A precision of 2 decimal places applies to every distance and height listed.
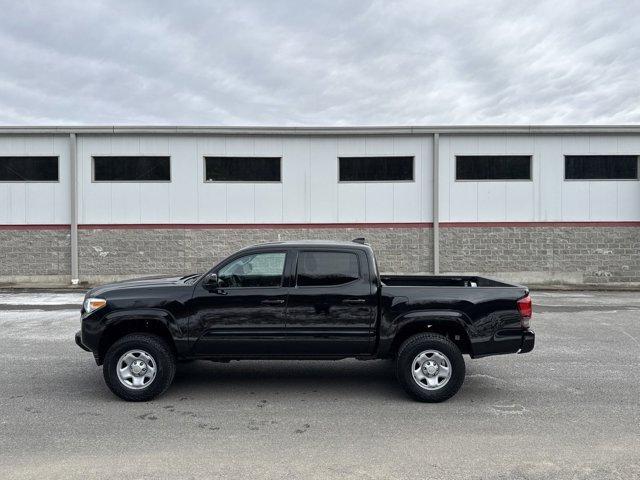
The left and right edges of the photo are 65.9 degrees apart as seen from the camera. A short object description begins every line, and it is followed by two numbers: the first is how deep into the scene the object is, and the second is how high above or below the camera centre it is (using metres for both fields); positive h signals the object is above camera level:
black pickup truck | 5.52 -1.00
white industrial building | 16.69 +1.31
